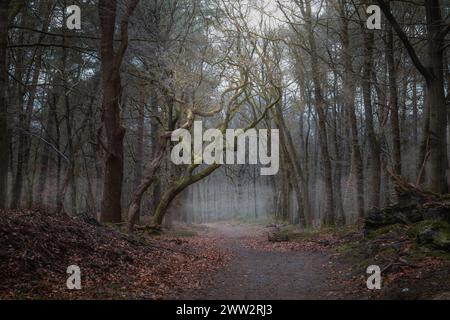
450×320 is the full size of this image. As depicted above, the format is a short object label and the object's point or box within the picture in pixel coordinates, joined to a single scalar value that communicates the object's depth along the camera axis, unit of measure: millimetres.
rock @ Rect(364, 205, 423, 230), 10646
